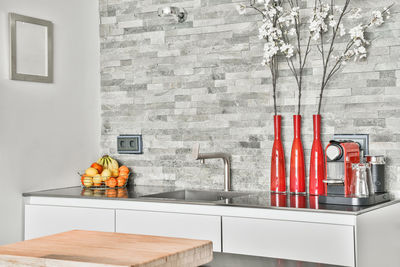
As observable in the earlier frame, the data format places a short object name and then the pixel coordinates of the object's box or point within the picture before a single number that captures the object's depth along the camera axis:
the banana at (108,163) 3.62
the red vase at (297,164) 2.95
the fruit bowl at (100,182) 3.40
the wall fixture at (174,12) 3.35
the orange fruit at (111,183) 3.40
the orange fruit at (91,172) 3.43
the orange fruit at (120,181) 3.45
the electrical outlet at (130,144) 3.61
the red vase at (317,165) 2.84
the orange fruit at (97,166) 3.53
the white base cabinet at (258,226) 2.29
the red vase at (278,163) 3.01
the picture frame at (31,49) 3.12
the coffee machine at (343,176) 2.46
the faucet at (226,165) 3.14
